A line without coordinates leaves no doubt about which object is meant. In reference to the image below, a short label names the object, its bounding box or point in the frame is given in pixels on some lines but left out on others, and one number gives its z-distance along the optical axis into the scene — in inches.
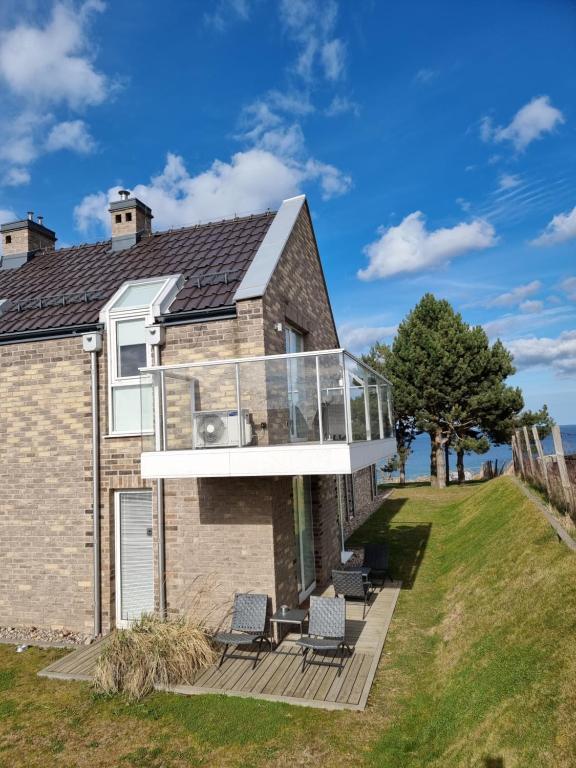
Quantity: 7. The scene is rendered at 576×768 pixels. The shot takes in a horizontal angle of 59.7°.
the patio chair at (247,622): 289.7
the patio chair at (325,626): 280.4
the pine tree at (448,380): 1090.7
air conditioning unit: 294.2
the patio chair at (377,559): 425.7
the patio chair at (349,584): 357.7
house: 294.2
